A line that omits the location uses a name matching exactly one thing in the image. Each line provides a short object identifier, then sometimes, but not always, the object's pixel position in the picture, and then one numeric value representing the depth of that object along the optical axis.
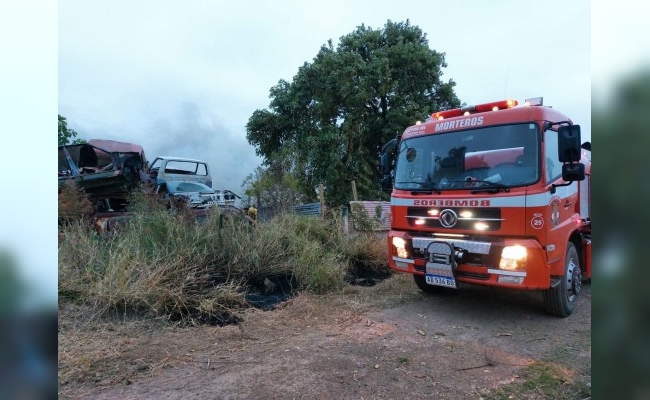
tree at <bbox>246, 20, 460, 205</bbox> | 14.90
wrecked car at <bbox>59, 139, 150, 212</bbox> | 8.16
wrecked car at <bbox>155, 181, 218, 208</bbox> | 9.27
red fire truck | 4.16
